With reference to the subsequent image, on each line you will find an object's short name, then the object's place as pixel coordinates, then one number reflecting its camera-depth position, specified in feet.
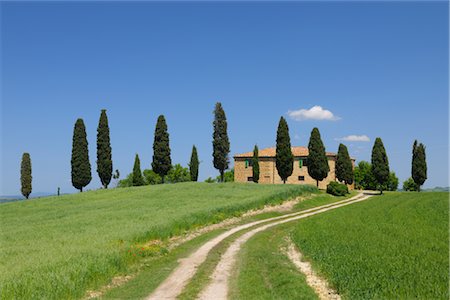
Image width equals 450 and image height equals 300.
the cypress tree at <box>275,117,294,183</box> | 232.94
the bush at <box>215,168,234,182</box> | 468.26
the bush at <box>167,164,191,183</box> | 445.78
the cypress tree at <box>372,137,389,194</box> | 244.42
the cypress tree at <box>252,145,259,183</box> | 289.53
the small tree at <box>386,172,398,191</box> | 424.58
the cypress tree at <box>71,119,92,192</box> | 230.89
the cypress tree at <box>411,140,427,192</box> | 257.75
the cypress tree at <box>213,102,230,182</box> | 261.85
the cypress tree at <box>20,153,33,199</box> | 262.06
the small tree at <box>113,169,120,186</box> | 342.23
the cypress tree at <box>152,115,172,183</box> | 251.80
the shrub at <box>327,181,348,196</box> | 212.13
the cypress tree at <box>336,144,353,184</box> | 268.62
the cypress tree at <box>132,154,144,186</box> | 289.33
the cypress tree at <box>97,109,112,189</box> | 239.09
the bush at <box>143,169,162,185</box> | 437.17
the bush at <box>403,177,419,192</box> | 409.63
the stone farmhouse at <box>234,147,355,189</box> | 287.69
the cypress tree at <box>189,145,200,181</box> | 308.60
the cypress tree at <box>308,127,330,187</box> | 232.94
